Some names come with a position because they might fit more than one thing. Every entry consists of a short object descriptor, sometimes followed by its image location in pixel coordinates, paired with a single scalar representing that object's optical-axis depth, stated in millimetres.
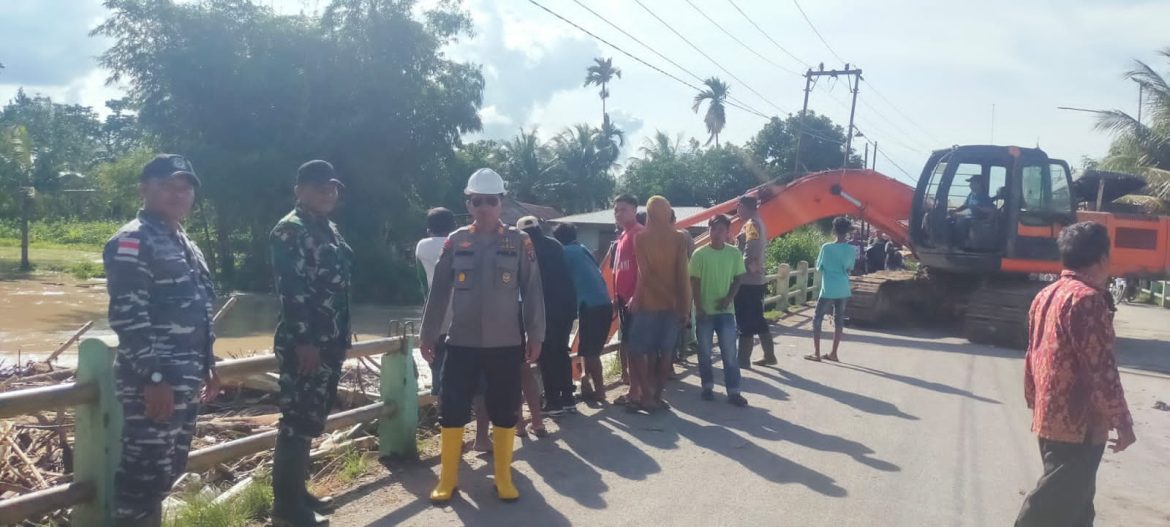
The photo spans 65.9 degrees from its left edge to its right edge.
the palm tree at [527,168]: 51250
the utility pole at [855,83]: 34866
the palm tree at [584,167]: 52219
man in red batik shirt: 4191
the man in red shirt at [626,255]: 8602
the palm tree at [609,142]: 54391
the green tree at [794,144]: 50500
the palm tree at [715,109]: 62781
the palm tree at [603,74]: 69000
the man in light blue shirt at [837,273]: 11055
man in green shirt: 8359
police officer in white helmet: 5352
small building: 33156
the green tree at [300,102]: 32188
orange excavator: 13781
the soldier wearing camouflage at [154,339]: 3832
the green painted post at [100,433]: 4180
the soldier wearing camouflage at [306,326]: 4703
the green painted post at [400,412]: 6199
